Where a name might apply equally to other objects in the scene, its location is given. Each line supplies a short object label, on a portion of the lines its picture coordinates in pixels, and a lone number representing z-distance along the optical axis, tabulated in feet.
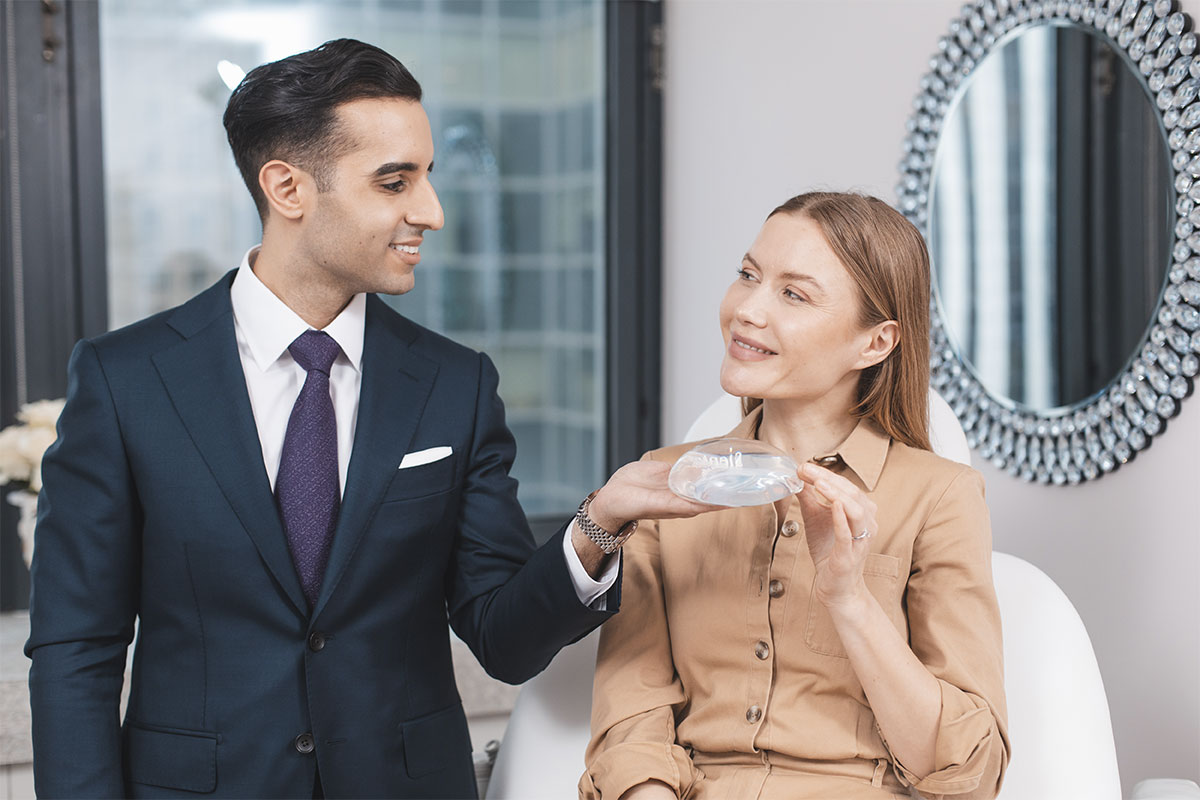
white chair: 4.85
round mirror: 5.65
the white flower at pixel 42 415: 7.91
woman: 4.25
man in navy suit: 4.80
